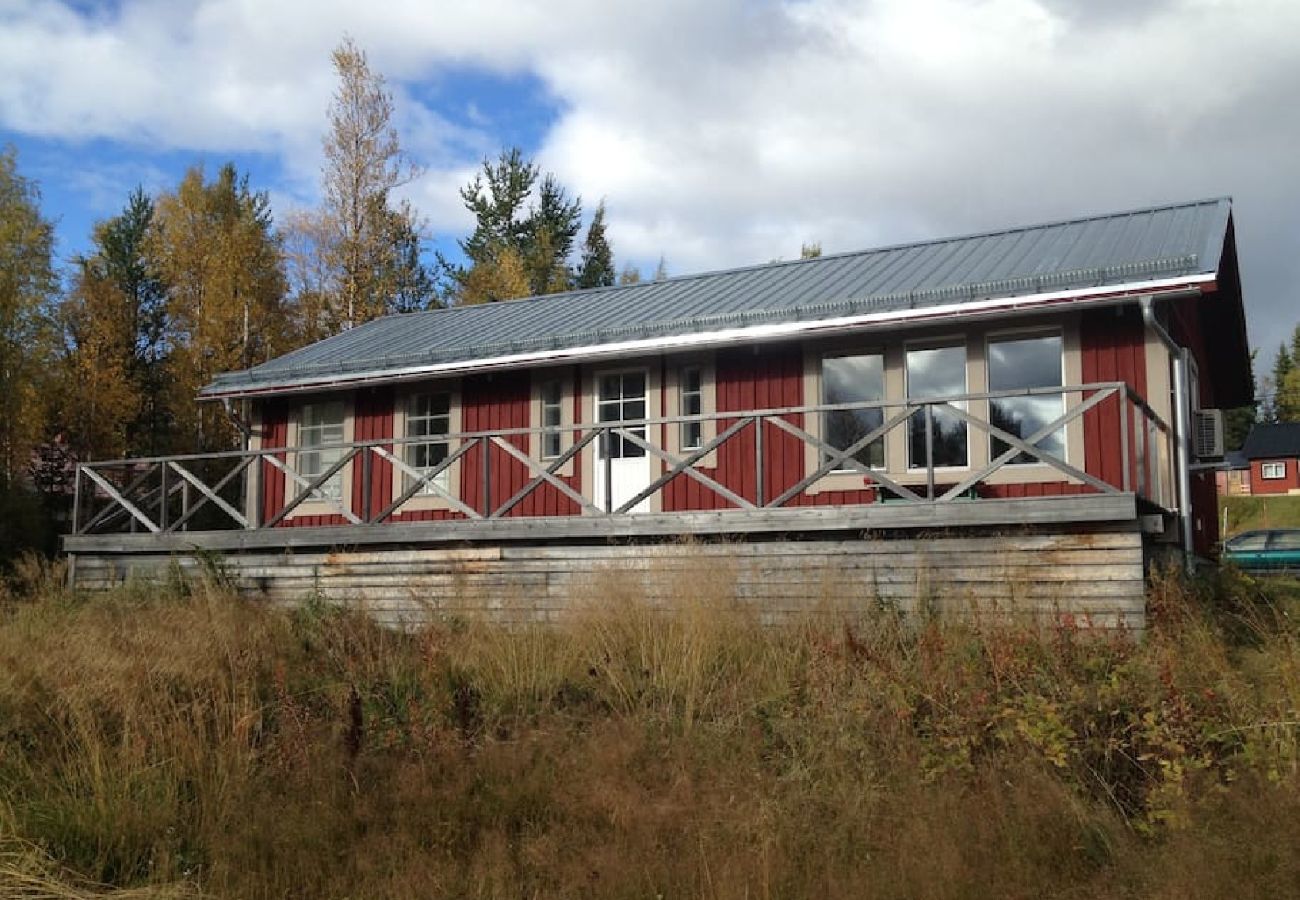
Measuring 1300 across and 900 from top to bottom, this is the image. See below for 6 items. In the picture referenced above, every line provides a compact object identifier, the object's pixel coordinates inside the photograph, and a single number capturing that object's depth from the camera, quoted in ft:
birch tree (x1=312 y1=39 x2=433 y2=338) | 84.89
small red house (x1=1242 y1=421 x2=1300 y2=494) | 166.61
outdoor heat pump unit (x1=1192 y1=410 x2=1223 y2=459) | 36.81
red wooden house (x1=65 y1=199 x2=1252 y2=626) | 27.91
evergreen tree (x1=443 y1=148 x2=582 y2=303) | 110.83
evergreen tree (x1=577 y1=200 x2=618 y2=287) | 117.91
